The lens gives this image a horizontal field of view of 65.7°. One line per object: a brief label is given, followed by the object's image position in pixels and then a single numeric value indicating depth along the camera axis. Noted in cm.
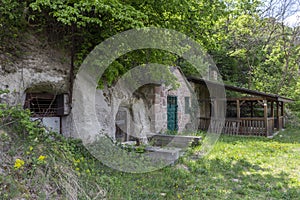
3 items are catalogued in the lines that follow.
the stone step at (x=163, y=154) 572
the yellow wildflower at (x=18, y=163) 264
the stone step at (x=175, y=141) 788
